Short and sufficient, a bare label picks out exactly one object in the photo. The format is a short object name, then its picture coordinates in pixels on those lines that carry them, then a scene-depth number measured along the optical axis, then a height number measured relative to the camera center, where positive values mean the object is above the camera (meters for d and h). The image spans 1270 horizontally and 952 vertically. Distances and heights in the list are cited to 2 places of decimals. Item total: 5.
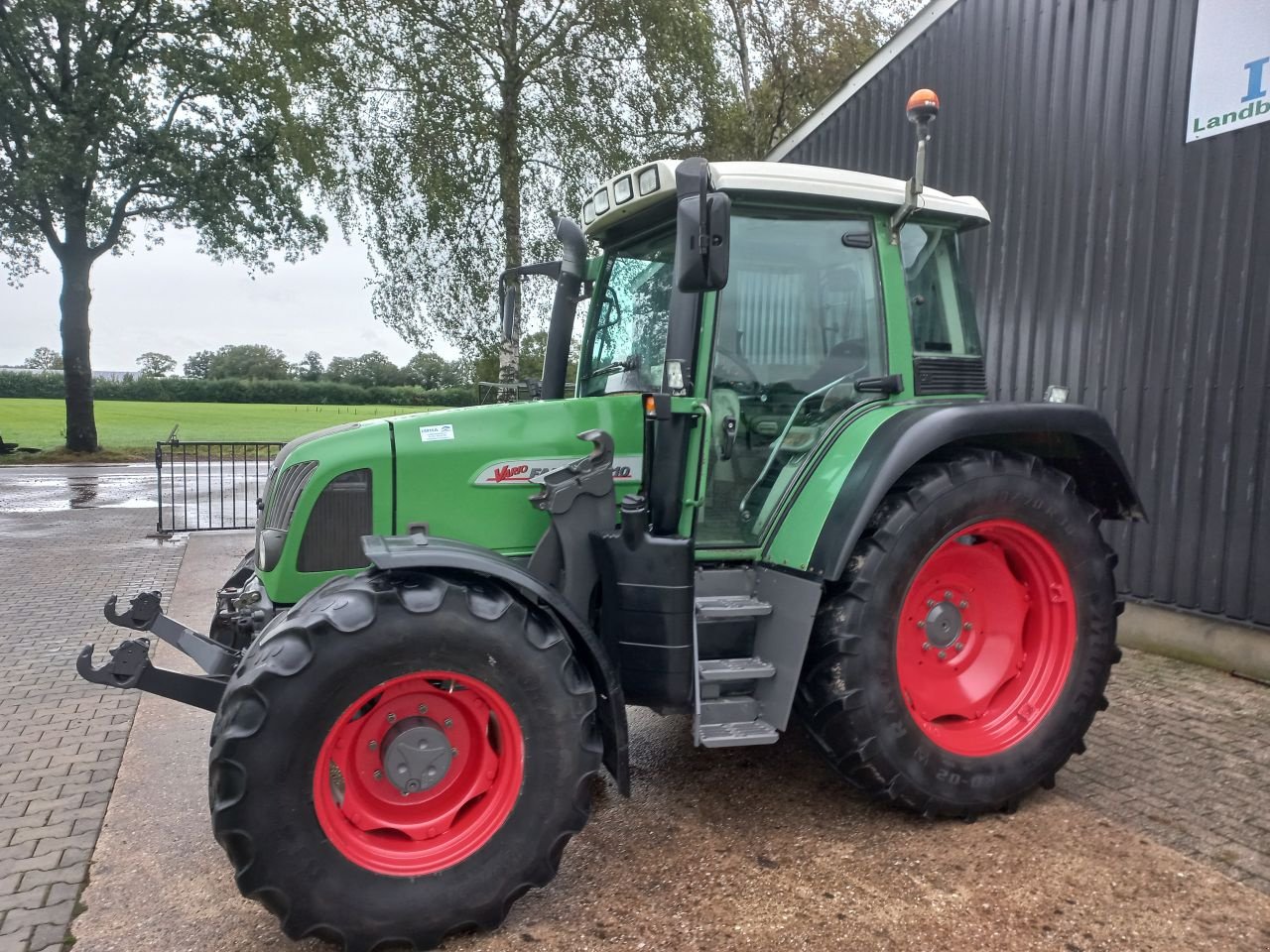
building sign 5.22 +2.06
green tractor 2.61 -0.61
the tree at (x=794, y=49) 18.55 +7.28
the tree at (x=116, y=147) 18.98 +5.07
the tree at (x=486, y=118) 14.02 +4.36
